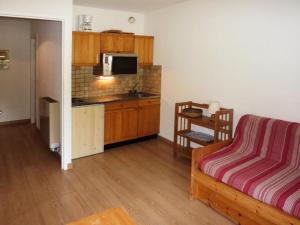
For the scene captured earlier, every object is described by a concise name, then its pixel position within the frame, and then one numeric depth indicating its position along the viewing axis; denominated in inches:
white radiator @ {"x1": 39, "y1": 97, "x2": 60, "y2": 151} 167.8
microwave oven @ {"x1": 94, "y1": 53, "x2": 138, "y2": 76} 179.8
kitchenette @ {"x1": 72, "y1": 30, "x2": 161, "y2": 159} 170.1
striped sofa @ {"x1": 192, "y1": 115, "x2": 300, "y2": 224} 93.4
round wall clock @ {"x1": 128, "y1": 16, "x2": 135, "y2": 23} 206.9
